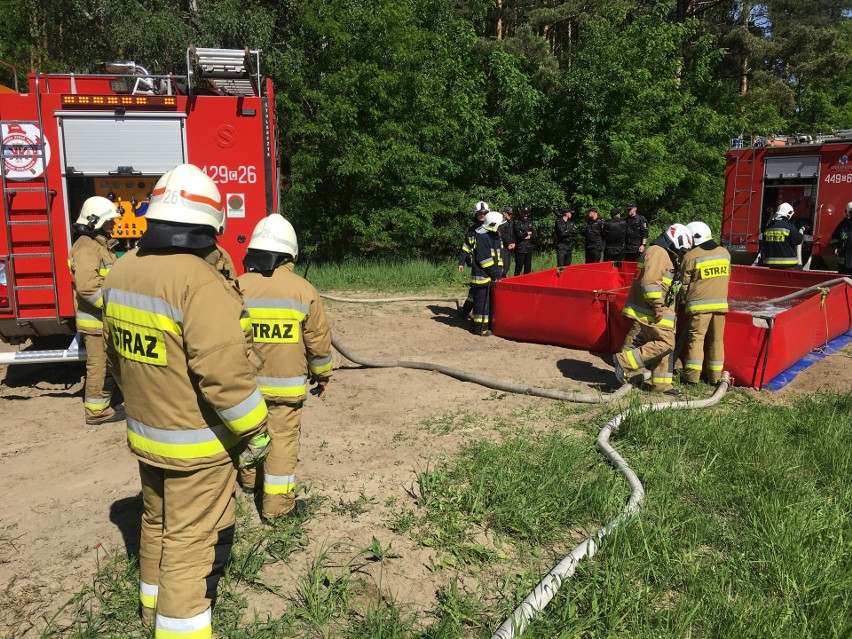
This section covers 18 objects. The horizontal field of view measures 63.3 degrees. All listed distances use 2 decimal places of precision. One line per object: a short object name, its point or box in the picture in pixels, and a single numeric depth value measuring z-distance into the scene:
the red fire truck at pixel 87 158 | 5.90
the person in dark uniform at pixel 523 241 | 12.52
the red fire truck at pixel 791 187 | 12.25
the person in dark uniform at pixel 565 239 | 13.12
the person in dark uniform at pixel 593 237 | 13.21
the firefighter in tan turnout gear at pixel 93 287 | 5.58
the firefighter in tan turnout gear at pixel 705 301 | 6.47
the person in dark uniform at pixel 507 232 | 12.11
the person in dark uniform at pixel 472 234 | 9.45
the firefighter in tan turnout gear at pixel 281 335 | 3.76
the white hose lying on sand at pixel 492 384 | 6.03
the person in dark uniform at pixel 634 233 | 12.46
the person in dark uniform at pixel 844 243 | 10.21
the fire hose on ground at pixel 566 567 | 2.79
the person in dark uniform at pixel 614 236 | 12.27
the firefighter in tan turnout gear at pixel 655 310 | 6.25
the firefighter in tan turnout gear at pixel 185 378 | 2.47
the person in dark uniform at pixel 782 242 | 9.88
